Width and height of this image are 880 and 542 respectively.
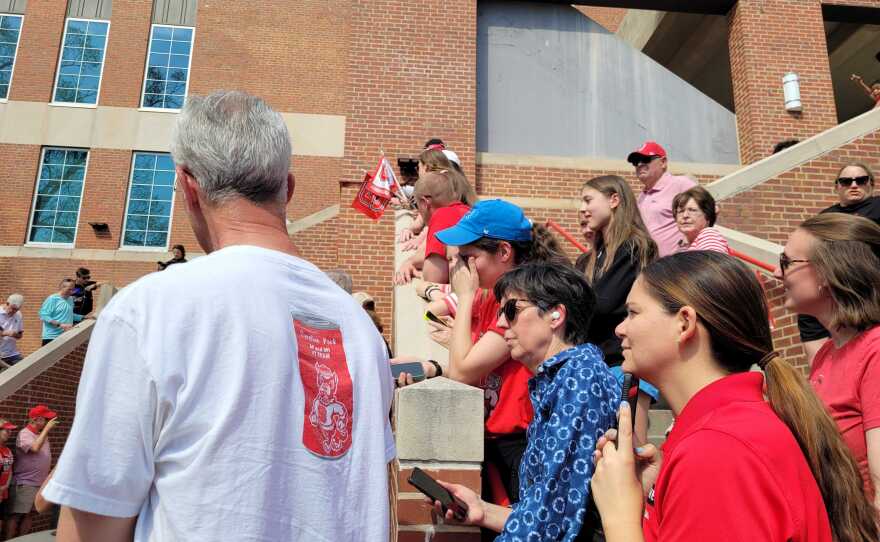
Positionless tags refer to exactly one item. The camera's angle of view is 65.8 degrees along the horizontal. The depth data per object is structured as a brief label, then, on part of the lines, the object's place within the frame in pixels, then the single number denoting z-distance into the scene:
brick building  12.01
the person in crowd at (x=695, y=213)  5.12
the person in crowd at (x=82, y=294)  13.53
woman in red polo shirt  1.31
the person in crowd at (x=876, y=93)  10.03
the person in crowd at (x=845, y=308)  2.21
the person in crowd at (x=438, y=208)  4.23
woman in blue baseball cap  2.77
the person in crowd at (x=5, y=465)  9.63
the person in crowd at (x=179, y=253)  12.32
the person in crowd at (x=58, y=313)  12.76
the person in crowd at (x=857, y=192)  4.93
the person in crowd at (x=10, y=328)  12.30
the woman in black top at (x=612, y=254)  3.23
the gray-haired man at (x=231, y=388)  1.14
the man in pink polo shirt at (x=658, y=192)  5.99
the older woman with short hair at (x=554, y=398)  2.04
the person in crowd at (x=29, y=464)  9.80
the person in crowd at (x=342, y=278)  4.70
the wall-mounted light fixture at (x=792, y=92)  11.91
